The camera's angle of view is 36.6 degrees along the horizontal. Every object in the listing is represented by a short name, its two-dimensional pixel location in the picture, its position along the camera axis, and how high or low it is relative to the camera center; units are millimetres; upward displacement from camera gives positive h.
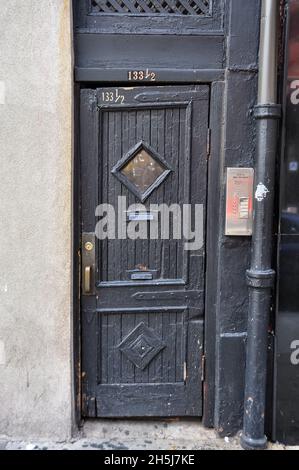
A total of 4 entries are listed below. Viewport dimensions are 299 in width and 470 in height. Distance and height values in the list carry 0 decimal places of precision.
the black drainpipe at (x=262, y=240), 2896 -267
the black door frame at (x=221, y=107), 3016 +625
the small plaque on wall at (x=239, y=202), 3066 -17
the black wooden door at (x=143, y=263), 3113 -461
